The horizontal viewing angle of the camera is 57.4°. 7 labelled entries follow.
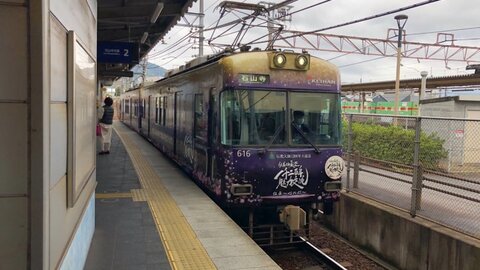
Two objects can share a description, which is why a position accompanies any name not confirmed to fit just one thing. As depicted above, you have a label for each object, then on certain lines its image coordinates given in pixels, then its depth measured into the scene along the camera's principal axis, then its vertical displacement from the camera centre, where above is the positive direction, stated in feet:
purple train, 21.63 -1.15
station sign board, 38.06 +4.71
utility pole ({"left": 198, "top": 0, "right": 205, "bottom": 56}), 70.57 +13.48
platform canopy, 32.17 +7.44
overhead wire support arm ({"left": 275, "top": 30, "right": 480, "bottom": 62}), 81.41 +13.10
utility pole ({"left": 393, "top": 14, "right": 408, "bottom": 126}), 54.58 +10.23
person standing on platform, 42.19 -1.39
